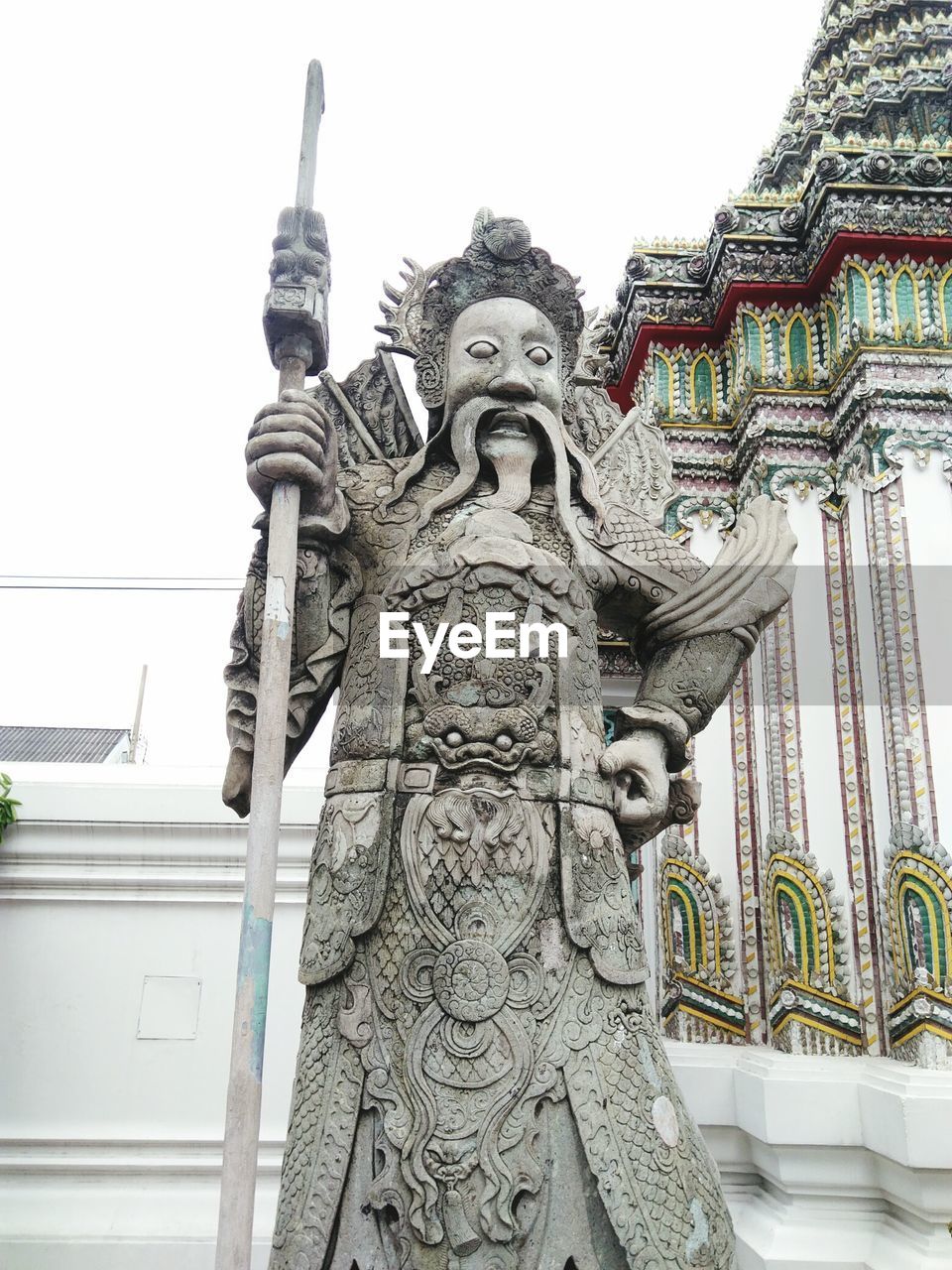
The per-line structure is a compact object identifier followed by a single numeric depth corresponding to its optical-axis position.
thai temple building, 4.02
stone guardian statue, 2.02
